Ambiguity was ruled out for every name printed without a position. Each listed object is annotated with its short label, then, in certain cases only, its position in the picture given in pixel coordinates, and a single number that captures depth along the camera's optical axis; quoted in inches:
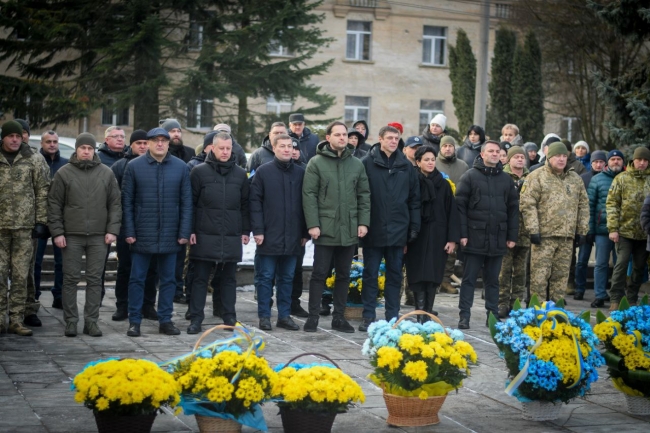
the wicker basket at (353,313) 483.8
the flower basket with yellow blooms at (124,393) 254.2
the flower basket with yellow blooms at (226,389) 266.5
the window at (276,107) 1535.3
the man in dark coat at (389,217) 449.7
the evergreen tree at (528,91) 1301.7
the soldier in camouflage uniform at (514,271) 502.6
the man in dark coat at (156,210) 427.5
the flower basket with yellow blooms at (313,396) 268.8
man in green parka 439.5
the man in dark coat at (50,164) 476.4
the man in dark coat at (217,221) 431.8
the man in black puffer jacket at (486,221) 465.1
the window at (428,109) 1616.6
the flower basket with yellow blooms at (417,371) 289.1
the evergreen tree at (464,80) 1379.2
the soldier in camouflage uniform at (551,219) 484.4
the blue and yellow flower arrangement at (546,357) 298.5
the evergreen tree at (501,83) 1333.7
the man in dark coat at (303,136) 534.0
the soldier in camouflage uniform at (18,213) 411.5
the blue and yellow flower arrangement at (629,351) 315.3
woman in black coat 460.4
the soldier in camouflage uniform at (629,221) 533.6
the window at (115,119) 1470.2
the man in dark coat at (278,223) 441.1
